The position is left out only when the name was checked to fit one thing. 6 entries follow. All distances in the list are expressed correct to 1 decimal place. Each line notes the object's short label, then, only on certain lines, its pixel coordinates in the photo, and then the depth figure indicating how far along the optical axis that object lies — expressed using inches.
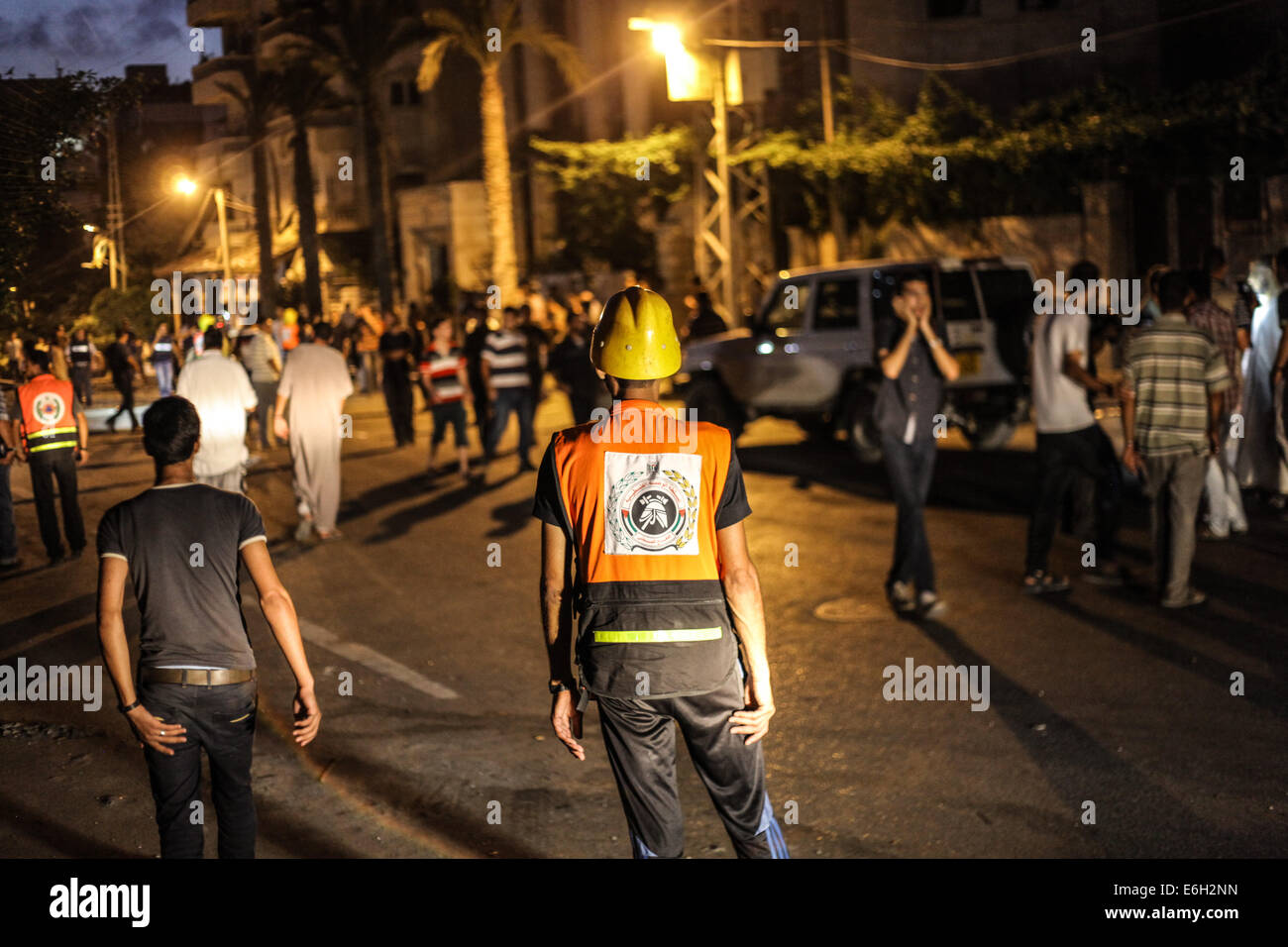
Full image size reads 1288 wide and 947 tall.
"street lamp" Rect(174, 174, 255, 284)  341.7
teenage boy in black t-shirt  160.7
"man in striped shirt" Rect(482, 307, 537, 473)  591.2
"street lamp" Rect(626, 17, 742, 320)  756.3
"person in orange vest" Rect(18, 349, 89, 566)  333.4
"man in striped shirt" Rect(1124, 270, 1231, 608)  317.4
